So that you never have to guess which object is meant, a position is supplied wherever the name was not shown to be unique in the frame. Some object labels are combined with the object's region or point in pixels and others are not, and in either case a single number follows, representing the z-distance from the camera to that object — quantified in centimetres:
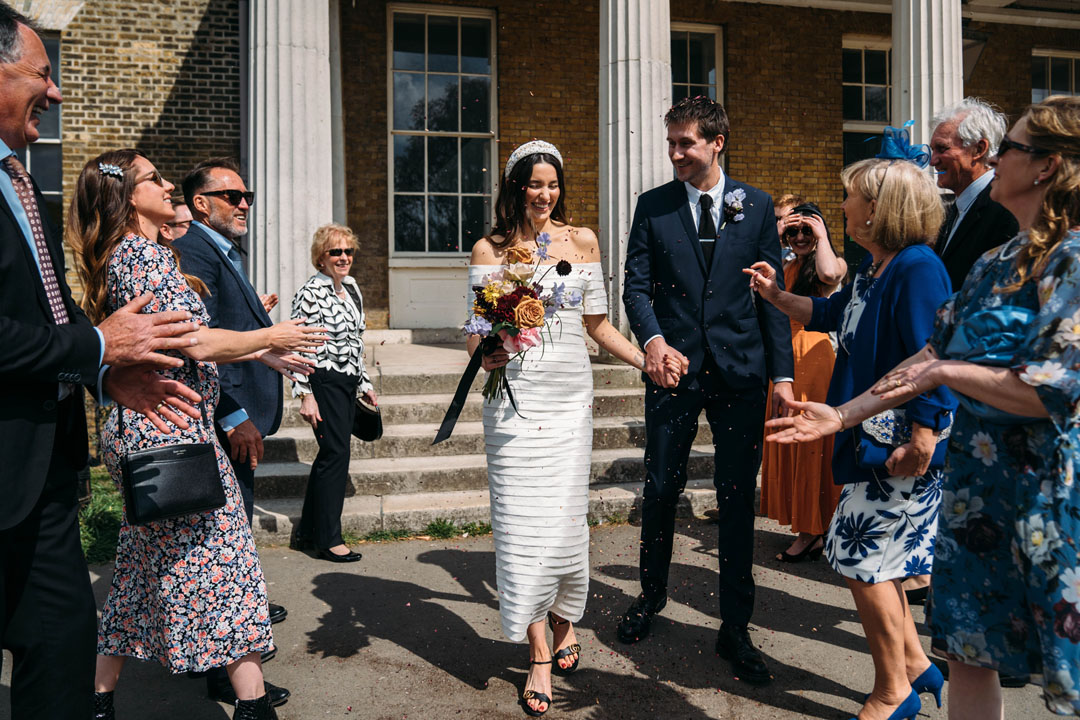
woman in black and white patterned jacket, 560
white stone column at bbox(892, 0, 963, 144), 938
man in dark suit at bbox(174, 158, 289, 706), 405
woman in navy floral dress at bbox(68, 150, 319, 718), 300
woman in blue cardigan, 305
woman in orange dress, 558
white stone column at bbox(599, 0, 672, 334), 862
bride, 368
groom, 407
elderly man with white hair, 379
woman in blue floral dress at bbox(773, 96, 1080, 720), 214
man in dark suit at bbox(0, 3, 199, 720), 217
